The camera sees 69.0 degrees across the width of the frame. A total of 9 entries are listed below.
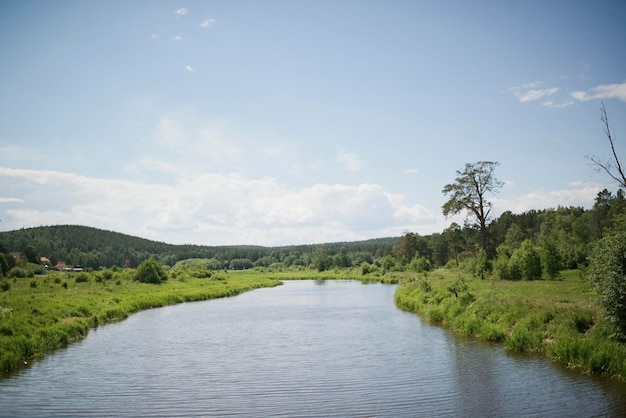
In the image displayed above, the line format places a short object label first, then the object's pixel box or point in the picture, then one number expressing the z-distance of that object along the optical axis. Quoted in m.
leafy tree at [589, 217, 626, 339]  18.55
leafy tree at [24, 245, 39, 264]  115.81
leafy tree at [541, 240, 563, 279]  45.28
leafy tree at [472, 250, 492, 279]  52.11
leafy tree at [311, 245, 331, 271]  163.12
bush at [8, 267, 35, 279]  62.97
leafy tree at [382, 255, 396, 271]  120.43
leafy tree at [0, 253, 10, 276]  64.06
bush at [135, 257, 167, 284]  70.41
